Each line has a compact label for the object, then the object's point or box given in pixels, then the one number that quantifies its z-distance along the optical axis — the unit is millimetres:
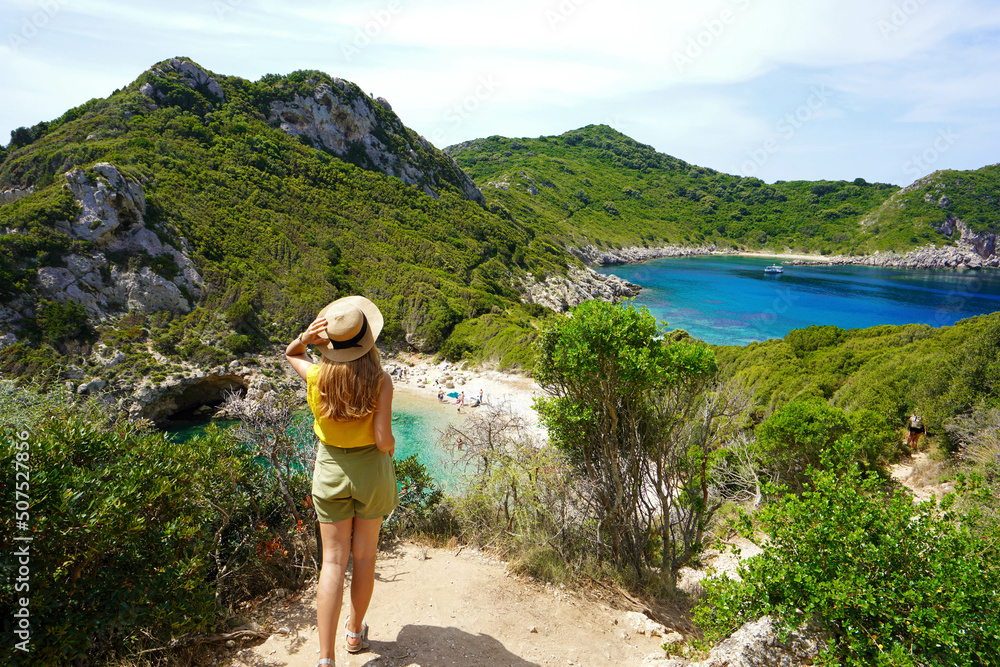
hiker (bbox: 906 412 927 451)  10805
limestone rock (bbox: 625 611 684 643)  4387
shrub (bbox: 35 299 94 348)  22562
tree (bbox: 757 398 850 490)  9477
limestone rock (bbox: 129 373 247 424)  22750
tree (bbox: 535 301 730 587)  5148
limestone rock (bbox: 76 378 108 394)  21641
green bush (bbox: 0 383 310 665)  2404
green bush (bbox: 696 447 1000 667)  2371
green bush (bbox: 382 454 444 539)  5781
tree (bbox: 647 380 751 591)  5324
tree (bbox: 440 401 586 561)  5418
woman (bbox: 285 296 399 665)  2660
